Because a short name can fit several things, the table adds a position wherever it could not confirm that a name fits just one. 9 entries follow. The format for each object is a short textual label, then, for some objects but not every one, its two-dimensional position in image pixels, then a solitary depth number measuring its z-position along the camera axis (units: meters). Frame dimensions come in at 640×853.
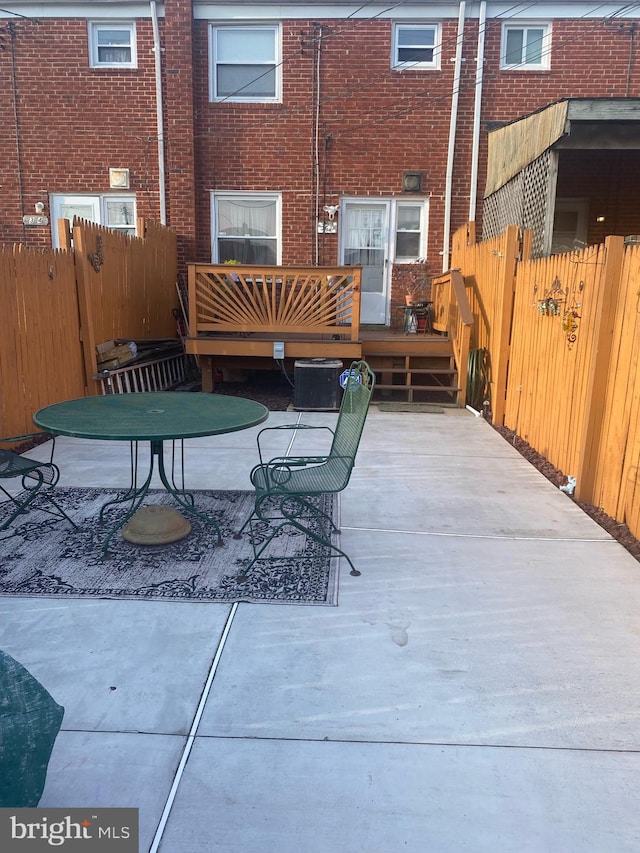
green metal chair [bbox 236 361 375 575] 3.54
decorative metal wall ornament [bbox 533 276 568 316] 5.37
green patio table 3.39
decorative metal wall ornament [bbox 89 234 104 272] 7.30
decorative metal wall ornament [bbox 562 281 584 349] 4.98
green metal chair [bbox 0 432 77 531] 3.81
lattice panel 7.39
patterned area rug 3.28
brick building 10.14
